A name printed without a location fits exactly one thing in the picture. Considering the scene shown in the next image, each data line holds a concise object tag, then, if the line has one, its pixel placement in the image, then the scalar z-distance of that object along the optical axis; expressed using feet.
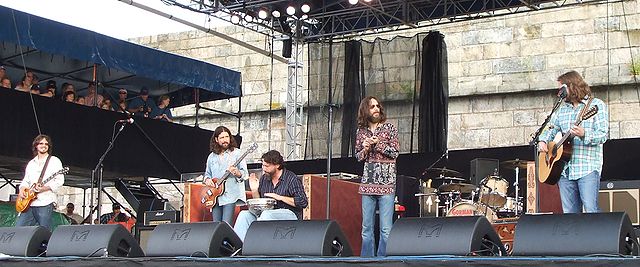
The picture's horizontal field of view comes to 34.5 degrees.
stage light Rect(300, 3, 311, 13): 55.47
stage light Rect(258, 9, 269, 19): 55.47
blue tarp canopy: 49.49
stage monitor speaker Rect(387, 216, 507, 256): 21.17
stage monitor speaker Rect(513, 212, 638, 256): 19.40
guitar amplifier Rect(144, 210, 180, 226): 43.09
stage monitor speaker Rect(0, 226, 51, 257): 27.14
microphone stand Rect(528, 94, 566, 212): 26.31
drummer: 31.53
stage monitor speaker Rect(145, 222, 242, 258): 24.46
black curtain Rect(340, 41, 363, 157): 57.16
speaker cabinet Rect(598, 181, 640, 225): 36.99
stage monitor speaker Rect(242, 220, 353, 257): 22.94
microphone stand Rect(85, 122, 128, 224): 40.70
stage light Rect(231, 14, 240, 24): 55.61
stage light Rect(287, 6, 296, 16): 55.57
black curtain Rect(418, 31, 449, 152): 54.85
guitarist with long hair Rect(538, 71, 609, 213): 25.40
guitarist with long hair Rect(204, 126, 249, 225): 33.32
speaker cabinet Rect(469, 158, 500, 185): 44.24
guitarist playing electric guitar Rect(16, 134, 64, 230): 34.63
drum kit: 37.96
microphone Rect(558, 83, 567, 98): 26.04
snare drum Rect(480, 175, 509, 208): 38.73
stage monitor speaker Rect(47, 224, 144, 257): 25.66
